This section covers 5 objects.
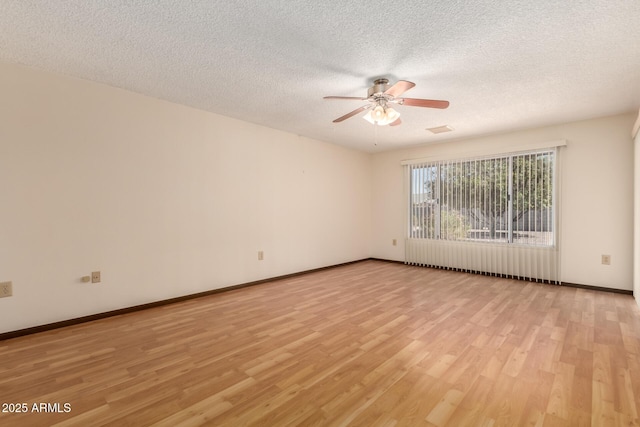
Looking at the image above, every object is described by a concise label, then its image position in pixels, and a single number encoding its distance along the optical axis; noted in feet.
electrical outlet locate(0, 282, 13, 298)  8.41
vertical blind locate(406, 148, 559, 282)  14.74
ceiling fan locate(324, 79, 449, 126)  8.88
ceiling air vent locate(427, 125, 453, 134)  14.90
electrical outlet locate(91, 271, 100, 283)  9.90
